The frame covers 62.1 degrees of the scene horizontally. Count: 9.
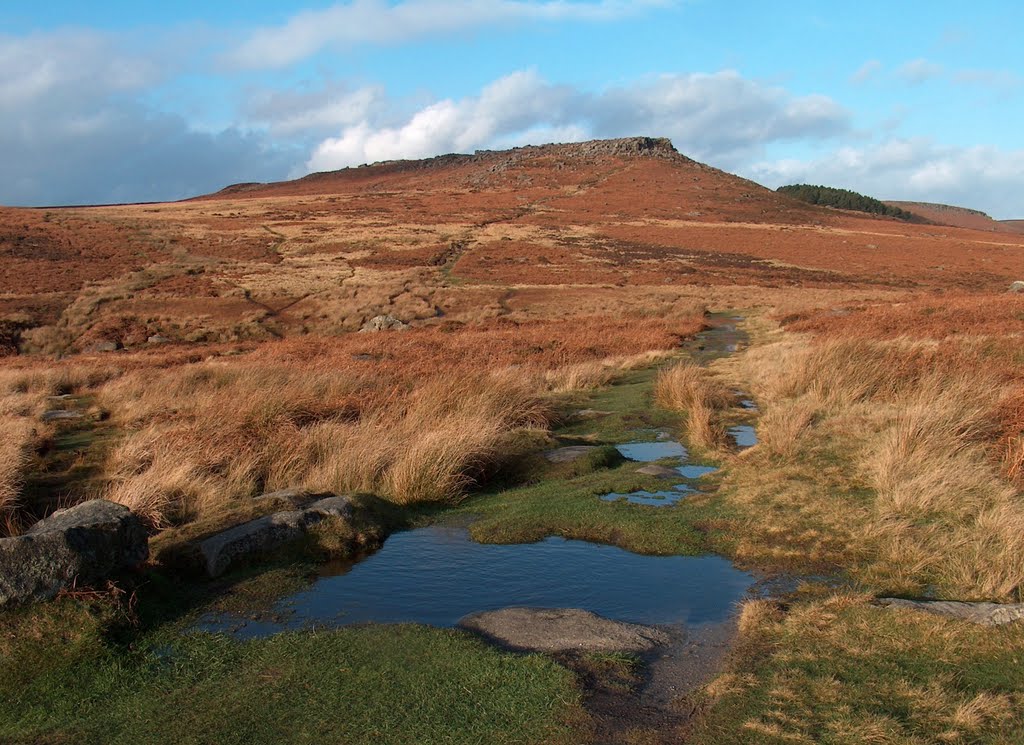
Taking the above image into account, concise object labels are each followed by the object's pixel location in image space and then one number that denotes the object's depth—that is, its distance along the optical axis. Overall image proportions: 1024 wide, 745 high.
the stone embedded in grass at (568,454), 11.44
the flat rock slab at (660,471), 10.69
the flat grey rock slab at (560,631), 5.96
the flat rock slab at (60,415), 15.50
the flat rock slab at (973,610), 5.85
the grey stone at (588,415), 14.86
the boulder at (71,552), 5.93
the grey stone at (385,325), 36.06
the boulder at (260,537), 7.49
